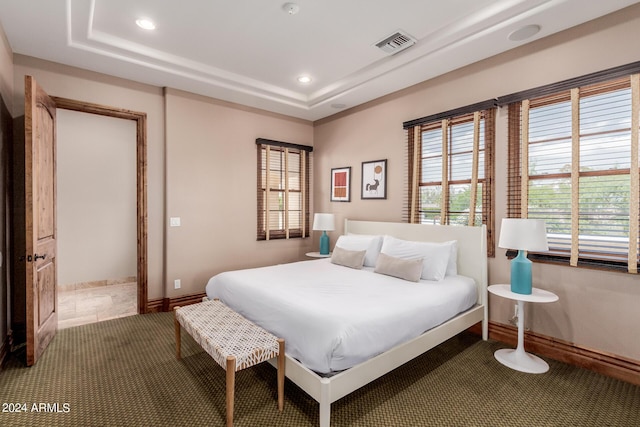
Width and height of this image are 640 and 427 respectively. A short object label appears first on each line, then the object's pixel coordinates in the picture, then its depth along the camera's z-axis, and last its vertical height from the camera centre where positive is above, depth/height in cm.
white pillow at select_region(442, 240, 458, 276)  319 -51
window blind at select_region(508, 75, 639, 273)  236 +34
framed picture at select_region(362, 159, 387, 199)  416 +41
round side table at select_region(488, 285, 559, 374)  249 -119
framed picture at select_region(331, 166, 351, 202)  469 +38
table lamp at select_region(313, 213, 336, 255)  459 -24
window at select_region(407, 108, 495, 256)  314 +44
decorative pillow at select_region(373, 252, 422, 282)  298 -57
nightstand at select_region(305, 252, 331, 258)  463 -67
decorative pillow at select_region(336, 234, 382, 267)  369 -43
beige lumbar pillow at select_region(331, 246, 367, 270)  357 -56
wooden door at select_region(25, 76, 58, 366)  248 -9
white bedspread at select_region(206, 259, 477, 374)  190 -71
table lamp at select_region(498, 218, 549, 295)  246 -25
